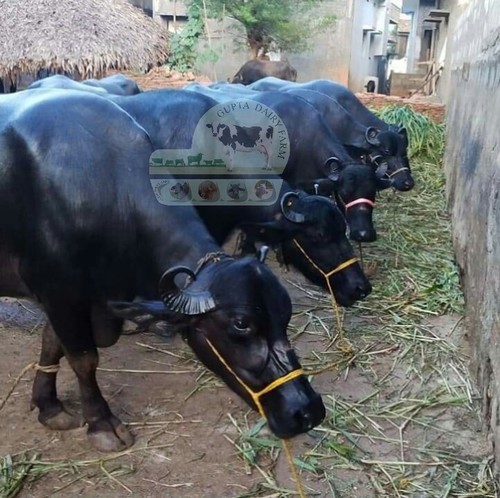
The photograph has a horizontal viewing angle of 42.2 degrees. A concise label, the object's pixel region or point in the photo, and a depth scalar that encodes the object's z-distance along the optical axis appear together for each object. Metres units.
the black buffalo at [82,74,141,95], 6.61
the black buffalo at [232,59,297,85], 13.62
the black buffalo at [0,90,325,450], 2.63
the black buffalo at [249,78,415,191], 6.63
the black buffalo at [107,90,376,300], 3.90
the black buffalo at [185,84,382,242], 5.09
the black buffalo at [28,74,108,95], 5.44
